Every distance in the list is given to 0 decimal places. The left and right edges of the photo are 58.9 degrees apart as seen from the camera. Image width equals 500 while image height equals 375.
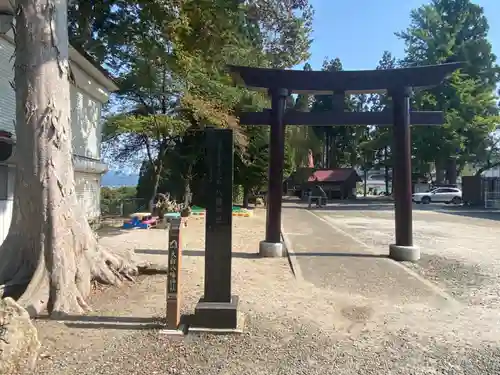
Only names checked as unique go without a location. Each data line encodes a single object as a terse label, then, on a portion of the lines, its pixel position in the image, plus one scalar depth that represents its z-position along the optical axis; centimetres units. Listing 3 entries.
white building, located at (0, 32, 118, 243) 949
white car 4128
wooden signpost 497
